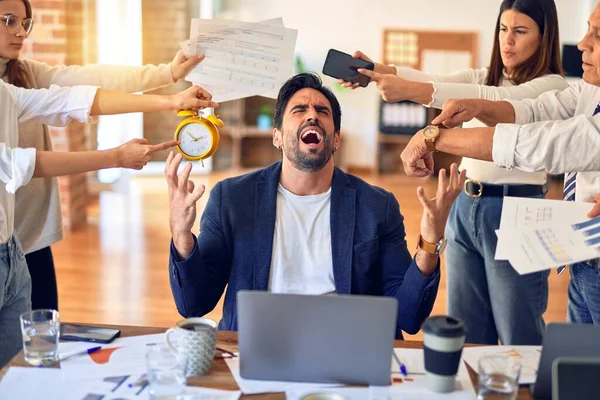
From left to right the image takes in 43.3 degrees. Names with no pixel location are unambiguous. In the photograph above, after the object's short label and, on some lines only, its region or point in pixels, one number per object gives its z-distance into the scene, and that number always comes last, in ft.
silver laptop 4.78
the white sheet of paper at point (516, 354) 5.33
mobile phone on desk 5.77
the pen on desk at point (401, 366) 5.26
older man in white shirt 6.00
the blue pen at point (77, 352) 5.47
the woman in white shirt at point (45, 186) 8.76
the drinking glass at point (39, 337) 5.40
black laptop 4.69
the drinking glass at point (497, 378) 4.75
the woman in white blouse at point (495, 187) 8.05
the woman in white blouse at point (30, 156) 6.63
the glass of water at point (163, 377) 4.80
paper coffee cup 4.85
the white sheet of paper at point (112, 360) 5.24
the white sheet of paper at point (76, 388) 4.92
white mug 5.18
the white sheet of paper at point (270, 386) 5.00
